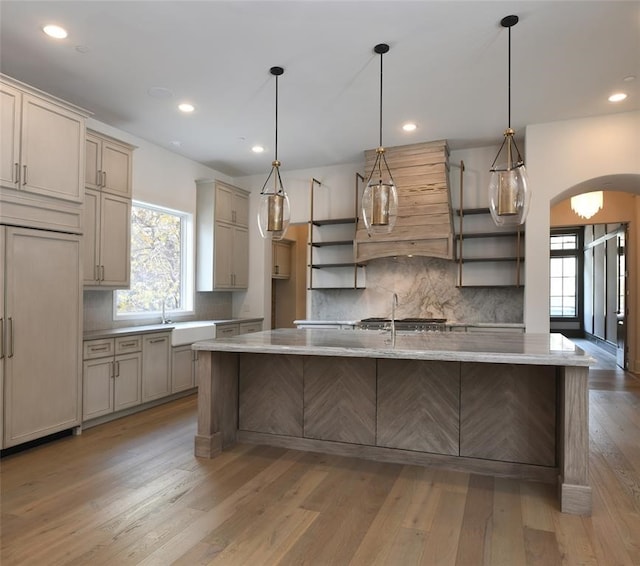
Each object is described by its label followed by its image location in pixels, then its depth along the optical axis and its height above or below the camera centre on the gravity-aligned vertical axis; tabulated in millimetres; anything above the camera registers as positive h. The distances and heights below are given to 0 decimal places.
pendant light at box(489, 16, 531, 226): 2854 +607
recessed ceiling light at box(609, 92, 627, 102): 4230 +1808
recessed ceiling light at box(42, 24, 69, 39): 3141 +1771
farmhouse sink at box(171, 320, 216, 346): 5059 -536
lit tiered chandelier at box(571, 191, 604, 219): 6719 +1264
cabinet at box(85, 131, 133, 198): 4254 +1170
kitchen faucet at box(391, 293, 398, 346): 3183 -340
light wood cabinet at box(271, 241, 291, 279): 7770 +464
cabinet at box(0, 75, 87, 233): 3230 +950
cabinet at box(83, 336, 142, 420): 4004 -842
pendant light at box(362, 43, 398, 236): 3186 +576
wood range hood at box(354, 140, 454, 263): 5363 +998
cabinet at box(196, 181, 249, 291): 6090 +680
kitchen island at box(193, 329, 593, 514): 2537 -773
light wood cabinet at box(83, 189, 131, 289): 4230 +432
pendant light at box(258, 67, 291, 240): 3396 +541
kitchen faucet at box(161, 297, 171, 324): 5406 -415
